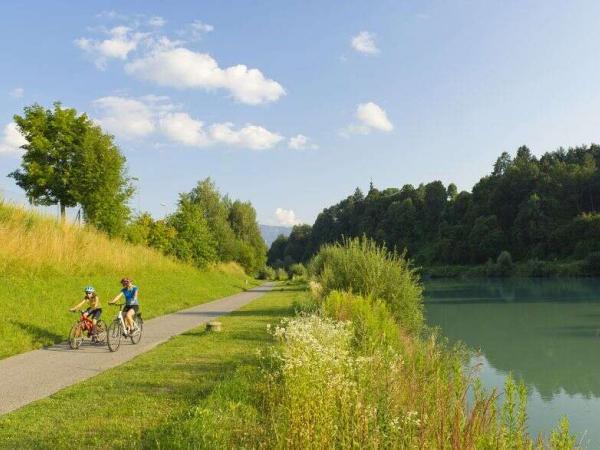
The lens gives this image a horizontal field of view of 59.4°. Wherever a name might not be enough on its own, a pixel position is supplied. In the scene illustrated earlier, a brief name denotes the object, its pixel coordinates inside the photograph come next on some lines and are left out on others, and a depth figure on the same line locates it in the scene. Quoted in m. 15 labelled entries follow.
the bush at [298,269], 74.56
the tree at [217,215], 60.06
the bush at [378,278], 16.28
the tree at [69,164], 28.02
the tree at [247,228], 71.74
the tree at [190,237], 39.75
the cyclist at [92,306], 13.27
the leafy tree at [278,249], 175.90
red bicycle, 12.65
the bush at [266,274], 83.88
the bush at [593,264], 67.69
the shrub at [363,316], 10.48
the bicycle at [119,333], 12.64
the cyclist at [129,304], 13.45
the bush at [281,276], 79.38
